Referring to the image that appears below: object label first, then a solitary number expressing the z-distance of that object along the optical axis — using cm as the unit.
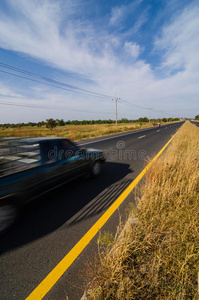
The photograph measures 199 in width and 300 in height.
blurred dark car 217
